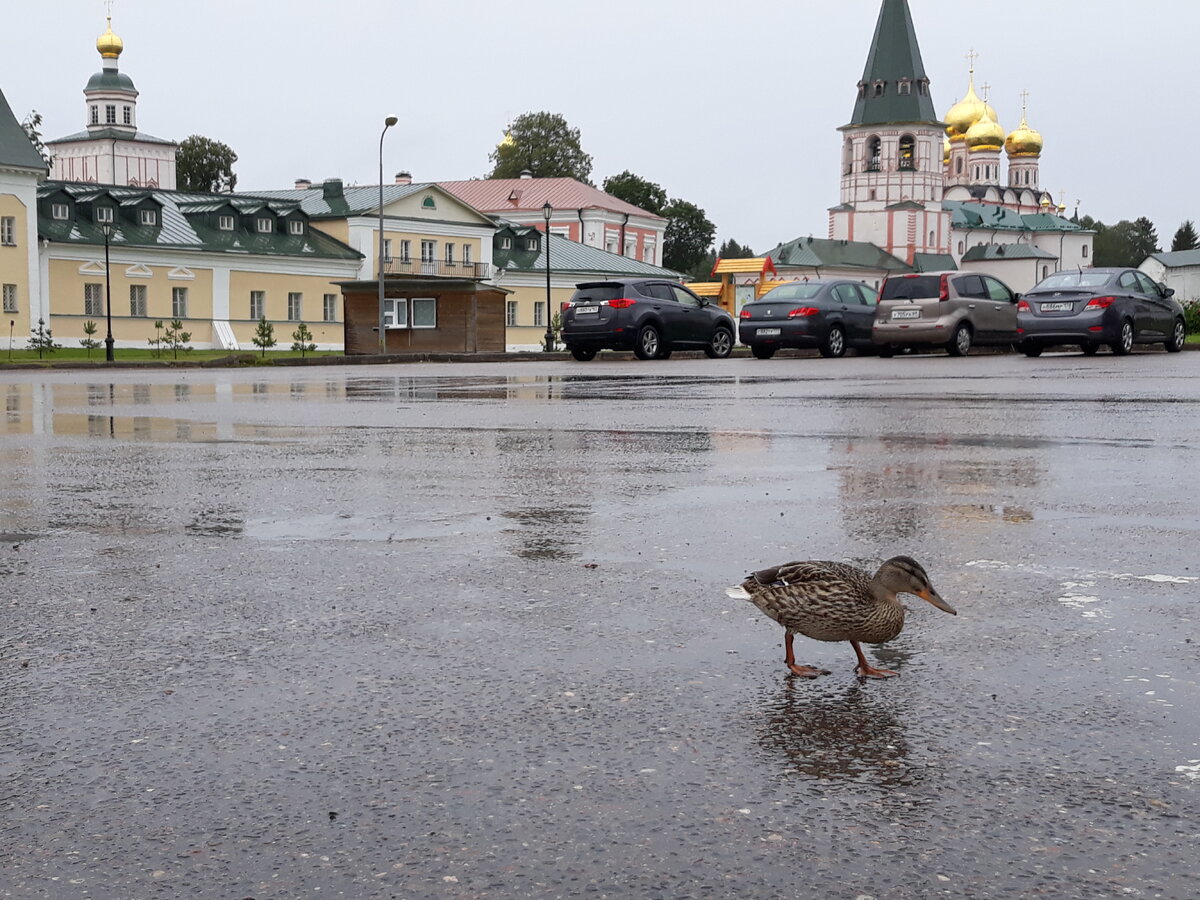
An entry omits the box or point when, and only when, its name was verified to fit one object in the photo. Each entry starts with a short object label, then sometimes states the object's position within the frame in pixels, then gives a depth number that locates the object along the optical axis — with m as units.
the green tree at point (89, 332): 48.70
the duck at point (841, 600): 3.98
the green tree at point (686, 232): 129.12
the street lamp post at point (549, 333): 48.66
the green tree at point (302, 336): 48.99
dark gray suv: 30.94
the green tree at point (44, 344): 47.38
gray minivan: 29.52
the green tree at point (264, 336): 47.01
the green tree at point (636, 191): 119.44
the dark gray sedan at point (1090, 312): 27.33
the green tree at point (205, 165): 109.69
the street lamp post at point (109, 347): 41.60
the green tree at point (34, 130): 85.19
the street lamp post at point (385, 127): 44.72
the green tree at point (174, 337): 48.44
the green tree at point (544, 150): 111.38
